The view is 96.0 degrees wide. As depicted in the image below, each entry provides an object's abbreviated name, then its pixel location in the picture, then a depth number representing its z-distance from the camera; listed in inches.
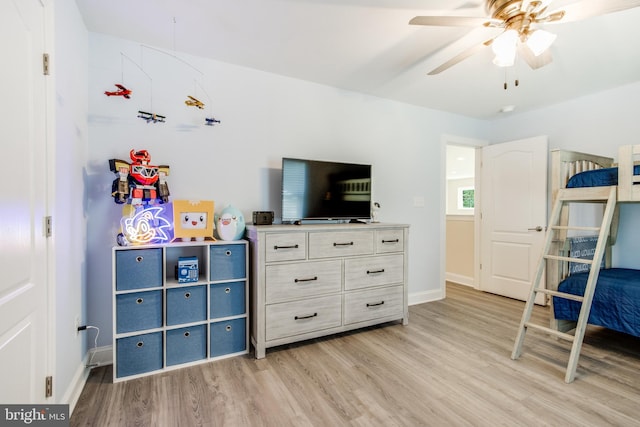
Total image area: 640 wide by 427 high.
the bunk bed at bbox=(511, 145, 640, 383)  81.1
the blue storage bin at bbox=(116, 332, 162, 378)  75.9
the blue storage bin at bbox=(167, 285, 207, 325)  81.2
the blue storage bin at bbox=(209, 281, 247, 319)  86.0
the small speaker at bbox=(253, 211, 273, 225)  97.7
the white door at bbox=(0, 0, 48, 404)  38.9
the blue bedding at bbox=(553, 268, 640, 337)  83.9
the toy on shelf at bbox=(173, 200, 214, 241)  85.5
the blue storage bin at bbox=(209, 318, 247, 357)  86.4
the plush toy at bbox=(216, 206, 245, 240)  89.7
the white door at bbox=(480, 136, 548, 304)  139.6
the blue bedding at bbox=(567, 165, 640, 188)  88.9
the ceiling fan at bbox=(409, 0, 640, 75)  58.5
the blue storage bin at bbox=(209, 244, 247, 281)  86.0
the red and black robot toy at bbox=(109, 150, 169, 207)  77.7
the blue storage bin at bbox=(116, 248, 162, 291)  75.4
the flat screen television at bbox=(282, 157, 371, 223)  102.9
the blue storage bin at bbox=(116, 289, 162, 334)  75.6
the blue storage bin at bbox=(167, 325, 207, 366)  81.4
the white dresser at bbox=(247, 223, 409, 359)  88.8
